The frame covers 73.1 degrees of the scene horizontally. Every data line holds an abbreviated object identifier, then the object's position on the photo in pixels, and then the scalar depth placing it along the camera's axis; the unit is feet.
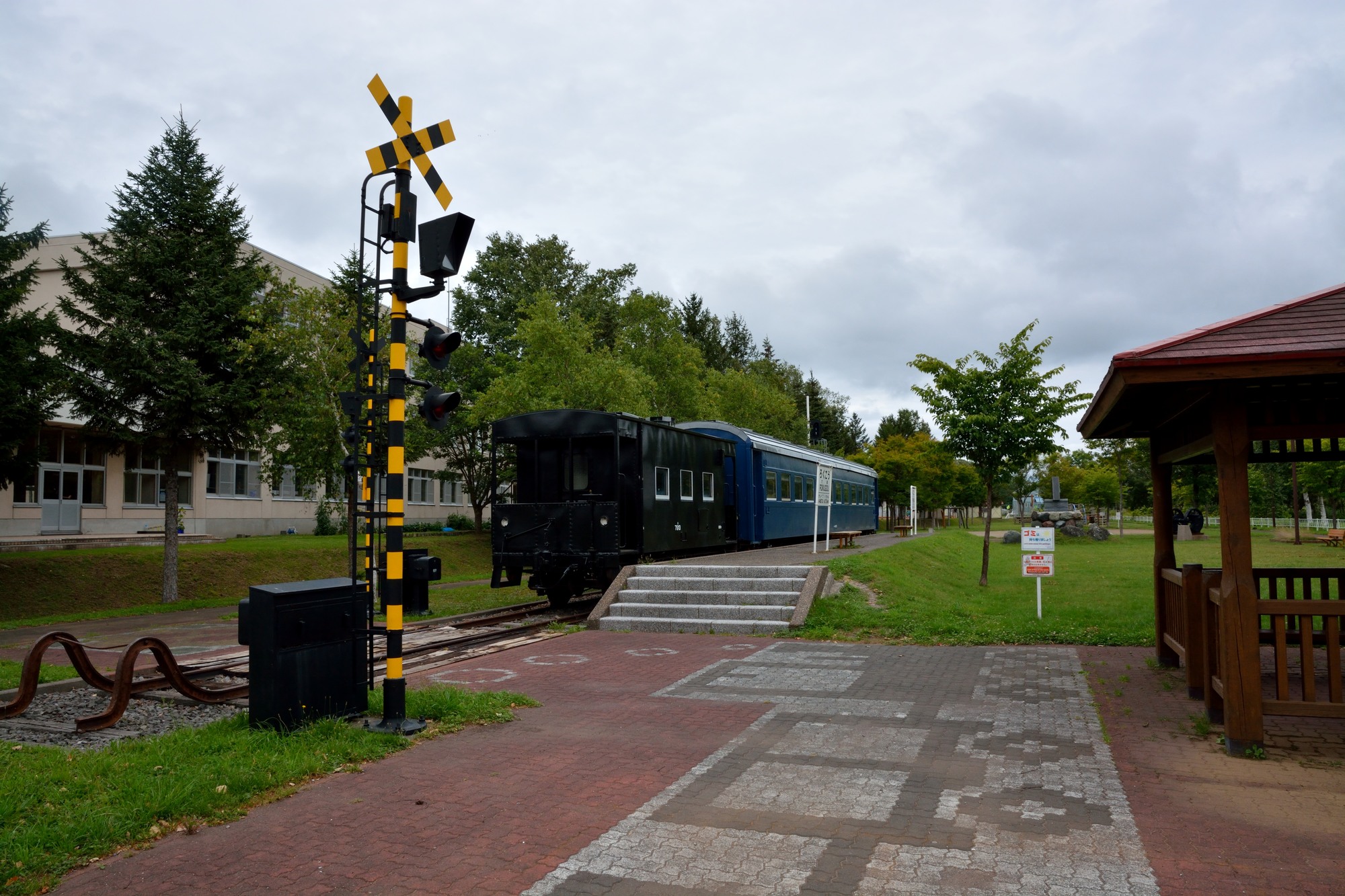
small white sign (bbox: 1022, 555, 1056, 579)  45.21
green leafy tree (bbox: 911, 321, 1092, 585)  62.03
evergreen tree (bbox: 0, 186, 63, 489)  54.95
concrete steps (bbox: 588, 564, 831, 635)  42.19
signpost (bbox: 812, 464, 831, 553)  62.90
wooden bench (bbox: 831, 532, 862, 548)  79.66
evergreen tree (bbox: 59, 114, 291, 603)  61.62
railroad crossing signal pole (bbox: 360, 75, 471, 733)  22.16
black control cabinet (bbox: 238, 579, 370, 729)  21.31
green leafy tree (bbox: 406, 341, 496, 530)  119.65
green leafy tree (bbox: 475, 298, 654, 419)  82.33
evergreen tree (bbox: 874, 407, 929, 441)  288.92
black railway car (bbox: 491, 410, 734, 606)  49.21
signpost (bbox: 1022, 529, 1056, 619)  45.29
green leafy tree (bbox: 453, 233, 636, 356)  143.23
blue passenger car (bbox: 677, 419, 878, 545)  71.41
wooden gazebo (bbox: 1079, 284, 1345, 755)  19.31
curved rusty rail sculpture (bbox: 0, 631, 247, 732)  22.97
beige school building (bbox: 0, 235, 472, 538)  98.32
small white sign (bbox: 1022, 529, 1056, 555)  47.03
